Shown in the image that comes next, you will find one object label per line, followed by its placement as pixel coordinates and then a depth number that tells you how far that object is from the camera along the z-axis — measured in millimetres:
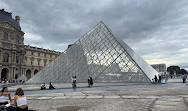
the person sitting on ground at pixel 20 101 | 3579
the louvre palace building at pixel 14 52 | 45969
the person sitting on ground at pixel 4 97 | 4265
